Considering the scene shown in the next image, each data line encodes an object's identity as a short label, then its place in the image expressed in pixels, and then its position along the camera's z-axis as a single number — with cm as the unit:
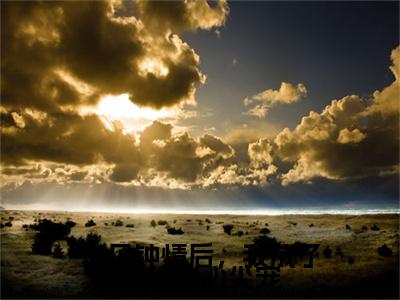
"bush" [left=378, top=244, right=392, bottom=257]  2165
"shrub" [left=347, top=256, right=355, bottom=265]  2052
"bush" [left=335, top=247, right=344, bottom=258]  2252
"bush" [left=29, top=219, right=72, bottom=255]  2241
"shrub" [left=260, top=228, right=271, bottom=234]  3531
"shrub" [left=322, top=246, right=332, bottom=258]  2280
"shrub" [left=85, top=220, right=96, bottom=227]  4049
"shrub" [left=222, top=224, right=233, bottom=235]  3497
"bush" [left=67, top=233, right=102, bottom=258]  2162
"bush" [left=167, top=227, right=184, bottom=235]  3462
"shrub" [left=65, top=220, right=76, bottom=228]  3806
